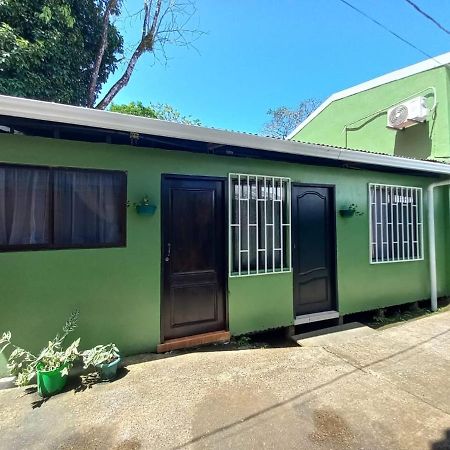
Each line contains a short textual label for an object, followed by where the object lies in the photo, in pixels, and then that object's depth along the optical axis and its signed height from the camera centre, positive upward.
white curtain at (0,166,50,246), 3.01 +0.34
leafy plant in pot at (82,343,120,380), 2.93 -1.16
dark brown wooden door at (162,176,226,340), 3.74 -0.22
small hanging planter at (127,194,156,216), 3.48 +0.36
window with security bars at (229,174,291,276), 4.18 +0.20
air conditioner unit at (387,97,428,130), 6.50 +2.66
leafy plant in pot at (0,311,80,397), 2.75 -1.15
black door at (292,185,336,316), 4.65 -0.16
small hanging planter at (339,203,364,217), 4.98 +0.43
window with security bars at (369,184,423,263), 5.45 +0.26
